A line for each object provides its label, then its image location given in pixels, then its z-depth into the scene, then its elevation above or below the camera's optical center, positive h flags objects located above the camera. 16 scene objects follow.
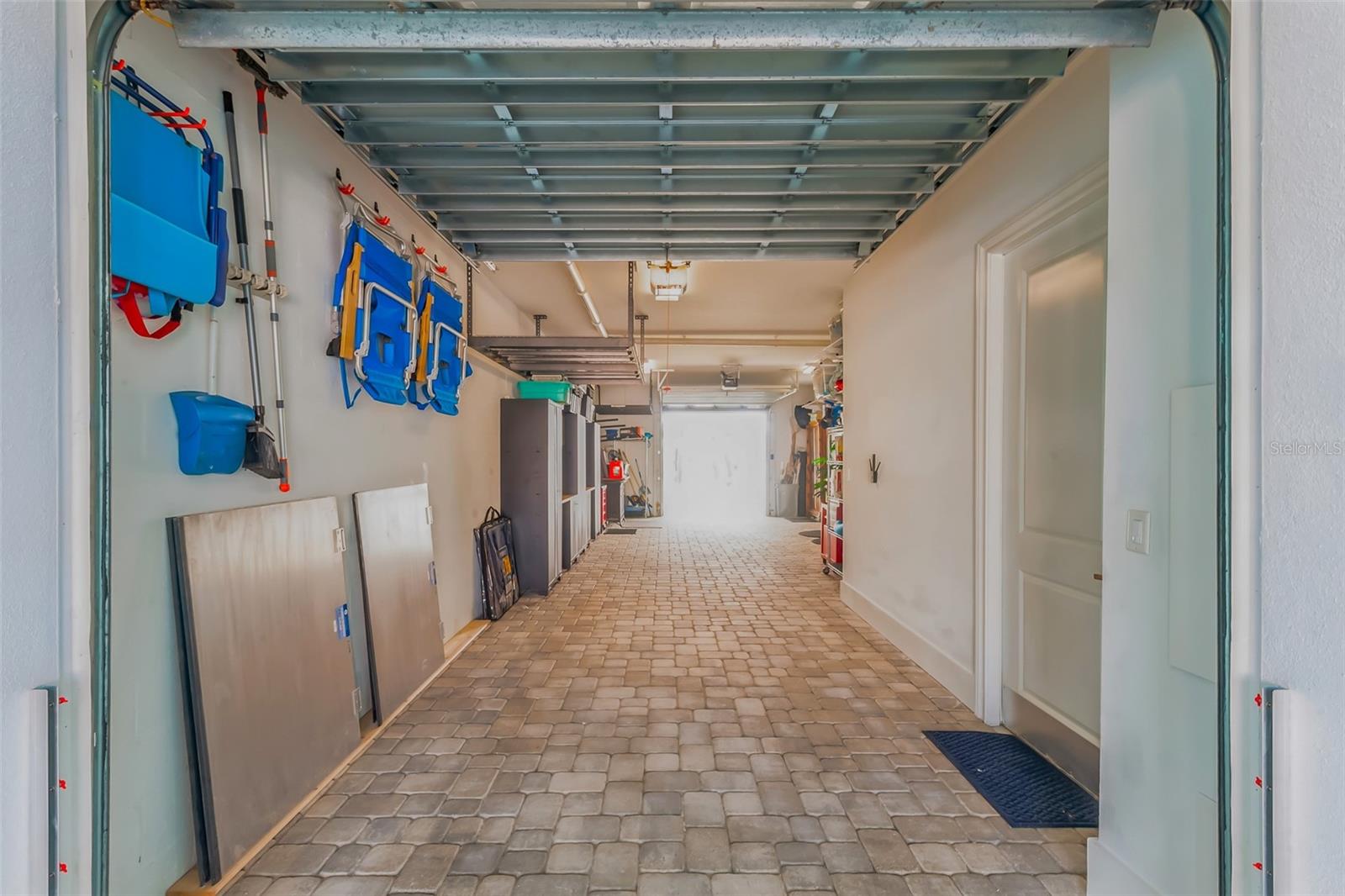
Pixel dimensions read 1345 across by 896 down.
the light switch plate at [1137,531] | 1.50 -0.25
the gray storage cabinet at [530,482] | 4.95 -0.33
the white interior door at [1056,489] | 2.08 -0.19
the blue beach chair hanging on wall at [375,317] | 2.38 +0.64
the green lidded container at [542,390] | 5.37 +0.60
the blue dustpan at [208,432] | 1.60 +0.05
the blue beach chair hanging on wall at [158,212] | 1.39 +0.68
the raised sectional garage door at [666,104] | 1.42 +1.34
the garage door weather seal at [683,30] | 1.41 +1.13
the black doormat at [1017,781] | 1.95 -1.37
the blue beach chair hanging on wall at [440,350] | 3.02 +0.61
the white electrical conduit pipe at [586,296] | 4.64 +1.55
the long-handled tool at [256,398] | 1.80 +0.18
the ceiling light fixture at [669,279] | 4.76 +1.57
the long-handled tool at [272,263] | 1.95 +0.69
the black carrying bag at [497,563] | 4.27 -0.98
